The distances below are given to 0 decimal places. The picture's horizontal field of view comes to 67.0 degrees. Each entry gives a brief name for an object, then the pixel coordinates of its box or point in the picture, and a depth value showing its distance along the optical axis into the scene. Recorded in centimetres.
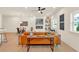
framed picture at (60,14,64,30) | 408
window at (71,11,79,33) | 282
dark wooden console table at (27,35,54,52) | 279
